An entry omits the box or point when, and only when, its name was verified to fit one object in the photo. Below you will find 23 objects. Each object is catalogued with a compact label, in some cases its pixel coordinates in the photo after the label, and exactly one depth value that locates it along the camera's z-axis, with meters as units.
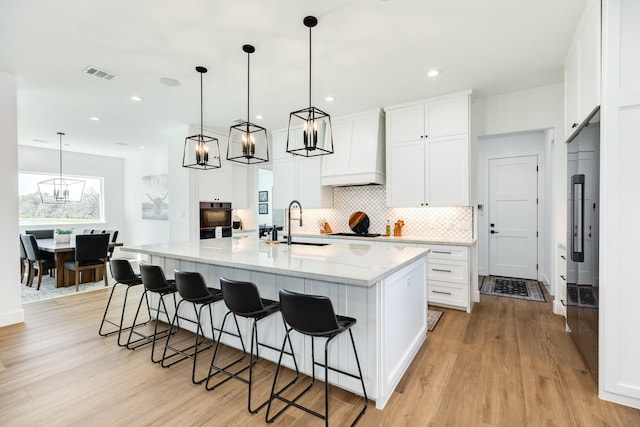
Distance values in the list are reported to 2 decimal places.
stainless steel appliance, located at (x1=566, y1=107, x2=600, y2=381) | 2.19
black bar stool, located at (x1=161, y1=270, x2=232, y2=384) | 2.38
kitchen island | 2.02
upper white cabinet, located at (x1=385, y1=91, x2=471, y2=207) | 4.05
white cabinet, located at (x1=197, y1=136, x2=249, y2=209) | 5.80
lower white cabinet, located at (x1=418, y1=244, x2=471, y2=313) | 3.82
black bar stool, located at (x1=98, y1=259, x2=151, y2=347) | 3.07
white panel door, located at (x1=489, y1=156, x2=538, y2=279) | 5.46
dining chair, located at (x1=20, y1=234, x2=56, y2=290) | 5.22
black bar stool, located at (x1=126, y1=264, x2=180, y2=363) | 2.70
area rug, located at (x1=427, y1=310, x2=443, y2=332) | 3.38
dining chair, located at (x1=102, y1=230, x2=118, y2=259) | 6.27
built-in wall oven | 5.80
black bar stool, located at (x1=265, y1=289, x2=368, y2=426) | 1.73
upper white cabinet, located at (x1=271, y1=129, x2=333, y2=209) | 5.28
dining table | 5.19
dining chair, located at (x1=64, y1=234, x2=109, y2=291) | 5.09
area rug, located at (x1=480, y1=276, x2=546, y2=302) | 4.52
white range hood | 4.70
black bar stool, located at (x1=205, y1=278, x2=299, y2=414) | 2.04
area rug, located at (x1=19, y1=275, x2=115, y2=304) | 4.67
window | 7.14
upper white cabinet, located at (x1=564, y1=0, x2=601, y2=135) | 2.21
